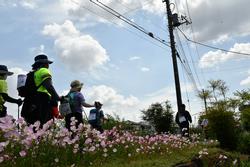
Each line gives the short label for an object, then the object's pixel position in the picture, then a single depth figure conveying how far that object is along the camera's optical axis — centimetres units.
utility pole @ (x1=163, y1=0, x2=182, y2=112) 2105
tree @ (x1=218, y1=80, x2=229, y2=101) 5087
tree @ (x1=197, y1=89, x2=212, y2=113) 5293
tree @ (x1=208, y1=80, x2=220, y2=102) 5153
